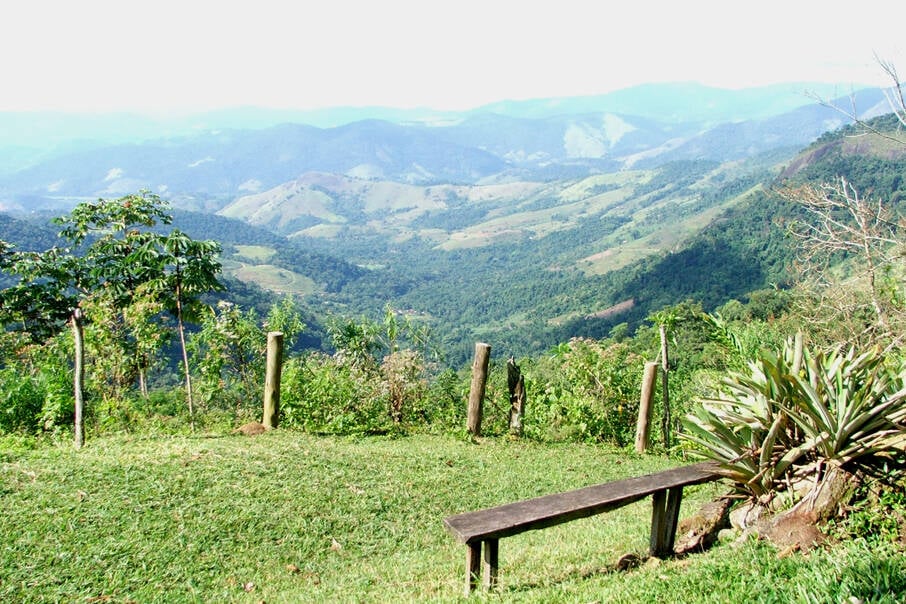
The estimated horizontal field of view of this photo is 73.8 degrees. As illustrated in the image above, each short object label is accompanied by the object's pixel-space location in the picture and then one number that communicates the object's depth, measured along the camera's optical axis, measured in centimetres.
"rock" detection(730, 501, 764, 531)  381
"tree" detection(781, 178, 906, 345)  684
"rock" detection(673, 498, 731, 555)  396
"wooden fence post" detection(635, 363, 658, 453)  800
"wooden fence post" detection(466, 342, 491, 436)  782
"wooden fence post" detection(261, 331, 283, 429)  765
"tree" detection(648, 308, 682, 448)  854
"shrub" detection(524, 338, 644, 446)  868
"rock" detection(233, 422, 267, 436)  749
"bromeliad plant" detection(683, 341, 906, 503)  361
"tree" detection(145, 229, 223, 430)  806
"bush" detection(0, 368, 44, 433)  778
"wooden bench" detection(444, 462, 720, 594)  337
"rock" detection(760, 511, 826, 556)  330
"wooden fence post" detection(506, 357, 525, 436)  840
